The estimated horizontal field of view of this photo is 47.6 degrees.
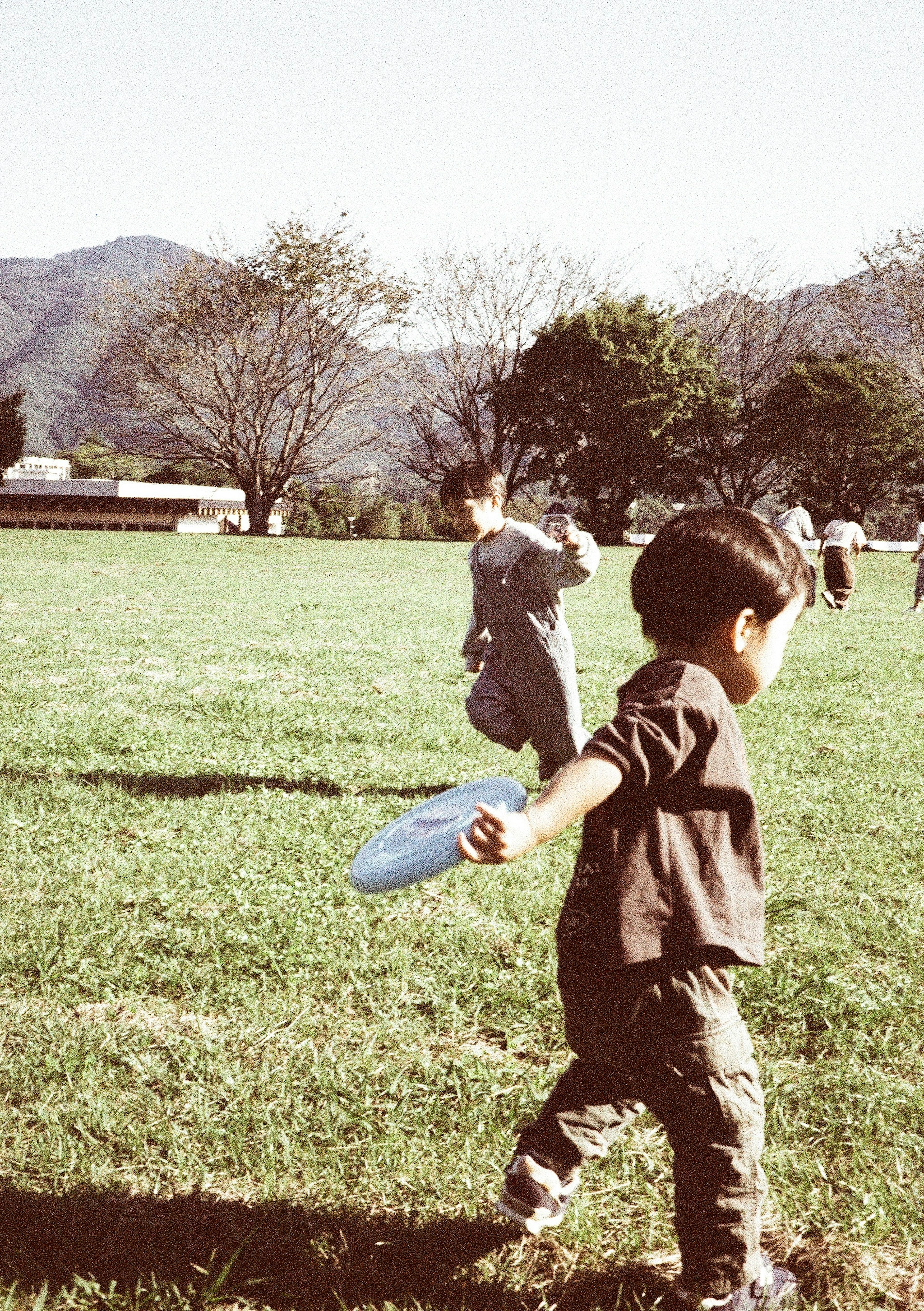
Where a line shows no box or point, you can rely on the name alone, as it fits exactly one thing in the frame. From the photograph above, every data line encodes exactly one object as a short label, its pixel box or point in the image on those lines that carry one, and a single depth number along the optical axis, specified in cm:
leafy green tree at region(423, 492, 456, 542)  4497
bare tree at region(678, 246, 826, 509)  4844
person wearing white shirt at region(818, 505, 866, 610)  1655
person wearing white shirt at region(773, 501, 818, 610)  1536
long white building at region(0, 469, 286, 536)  4791
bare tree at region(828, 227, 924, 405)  3619
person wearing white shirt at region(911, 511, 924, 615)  1745
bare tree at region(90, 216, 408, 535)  3766
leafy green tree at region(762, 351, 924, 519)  3959
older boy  514
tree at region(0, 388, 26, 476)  4091
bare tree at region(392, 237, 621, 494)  4225
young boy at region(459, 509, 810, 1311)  190
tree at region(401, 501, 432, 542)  4644
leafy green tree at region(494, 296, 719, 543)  4019
